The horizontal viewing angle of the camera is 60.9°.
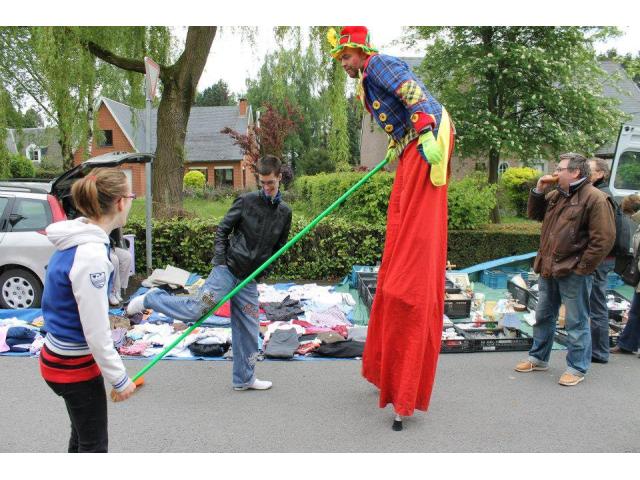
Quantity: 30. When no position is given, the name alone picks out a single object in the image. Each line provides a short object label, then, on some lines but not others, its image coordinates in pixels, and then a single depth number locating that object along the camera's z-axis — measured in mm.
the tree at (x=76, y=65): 10141
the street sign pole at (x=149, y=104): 7980
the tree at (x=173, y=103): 11727
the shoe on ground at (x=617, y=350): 6211
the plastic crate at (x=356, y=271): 9500
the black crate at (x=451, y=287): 8320
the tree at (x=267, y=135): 31188
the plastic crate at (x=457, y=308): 7664
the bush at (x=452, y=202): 10938
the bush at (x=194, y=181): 37625
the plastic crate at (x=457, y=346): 6117
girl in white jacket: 2488
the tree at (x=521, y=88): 15461
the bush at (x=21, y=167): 32819
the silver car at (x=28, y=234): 7555
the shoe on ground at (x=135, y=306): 3423
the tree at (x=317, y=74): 11164
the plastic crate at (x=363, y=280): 8438
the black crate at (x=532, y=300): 7902
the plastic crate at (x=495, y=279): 9734
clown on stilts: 3998
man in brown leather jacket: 5082
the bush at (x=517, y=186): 23797
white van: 9594
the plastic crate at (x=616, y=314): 7308
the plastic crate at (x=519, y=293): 8109
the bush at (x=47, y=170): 37812
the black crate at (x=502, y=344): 6180
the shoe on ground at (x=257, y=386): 5004
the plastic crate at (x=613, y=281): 9516
